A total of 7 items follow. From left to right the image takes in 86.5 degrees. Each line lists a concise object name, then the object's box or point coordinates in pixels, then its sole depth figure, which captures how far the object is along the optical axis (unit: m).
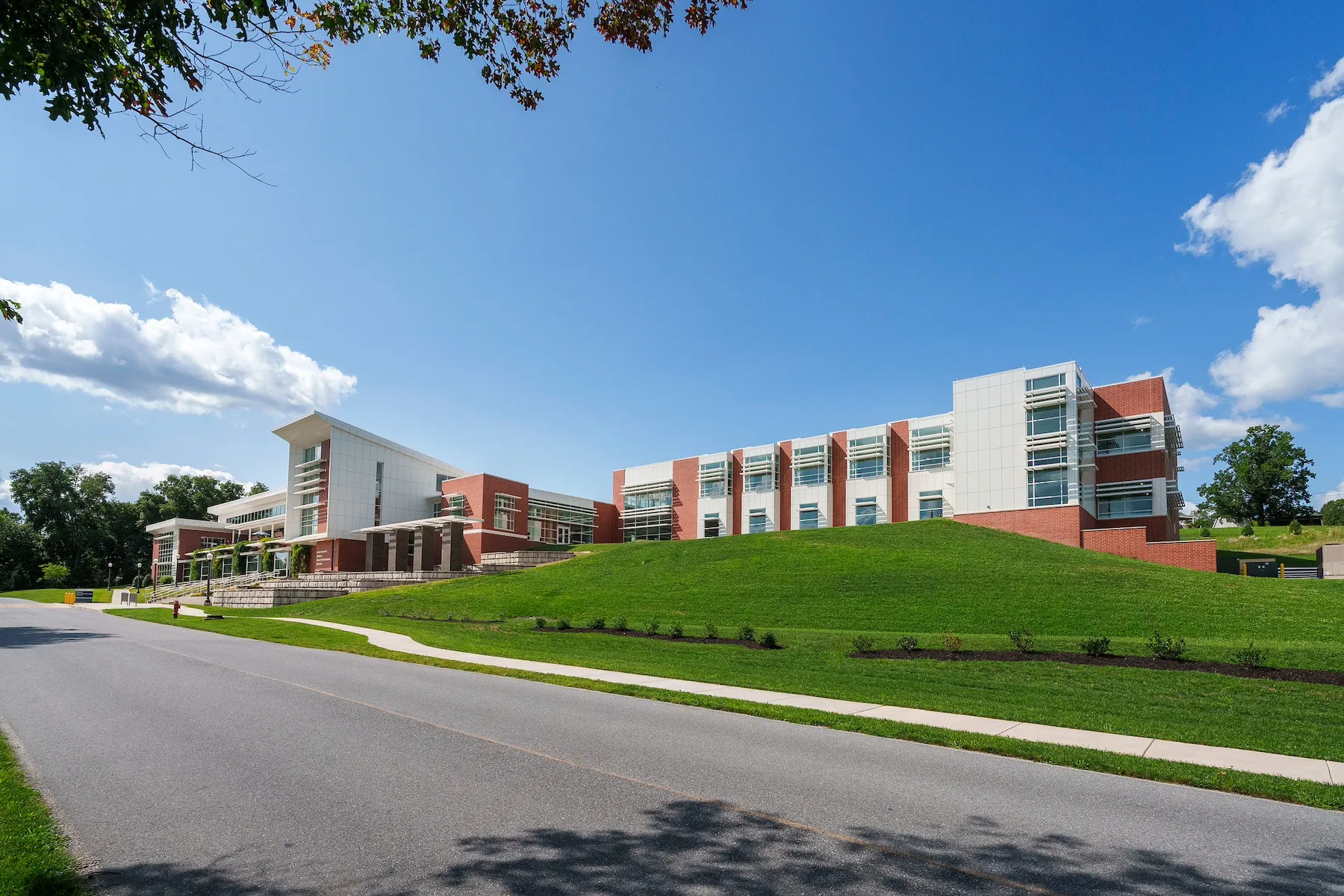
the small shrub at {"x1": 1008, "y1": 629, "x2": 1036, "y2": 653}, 15.98
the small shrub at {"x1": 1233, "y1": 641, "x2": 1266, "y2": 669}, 13.13
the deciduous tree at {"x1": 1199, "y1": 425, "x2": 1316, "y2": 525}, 85.12
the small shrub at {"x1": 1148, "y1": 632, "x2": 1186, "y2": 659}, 14.14
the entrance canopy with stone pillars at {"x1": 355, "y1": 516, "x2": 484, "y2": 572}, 51.03
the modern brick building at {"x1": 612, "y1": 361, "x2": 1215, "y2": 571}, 43.38
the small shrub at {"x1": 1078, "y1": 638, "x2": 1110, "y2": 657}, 15.02
